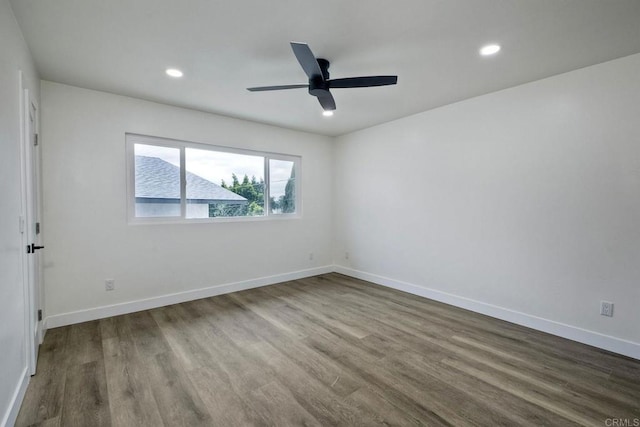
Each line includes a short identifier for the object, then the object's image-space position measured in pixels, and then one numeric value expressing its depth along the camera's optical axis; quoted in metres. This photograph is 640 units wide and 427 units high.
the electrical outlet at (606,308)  2.52
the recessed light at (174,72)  2.65
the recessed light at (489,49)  2.27
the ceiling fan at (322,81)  1.99
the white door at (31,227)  2.04
